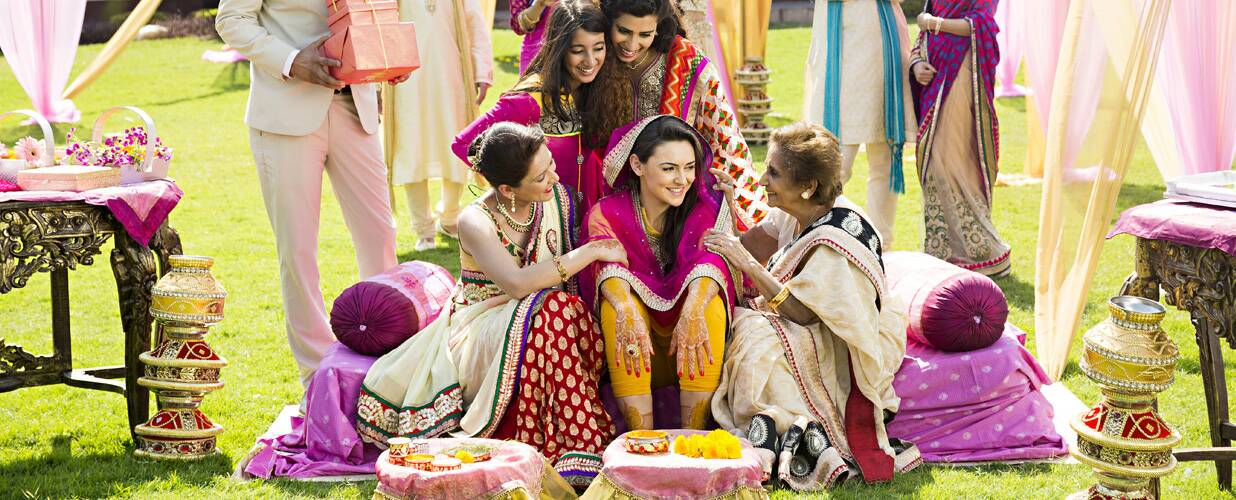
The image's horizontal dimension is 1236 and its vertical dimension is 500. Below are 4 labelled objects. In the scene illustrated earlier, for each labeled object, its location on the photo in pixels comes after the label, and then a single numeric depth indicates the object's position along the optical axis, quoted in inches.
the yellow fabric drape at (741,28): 401.7
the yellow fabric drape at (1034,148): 341.3
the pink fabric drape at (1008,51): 432.8
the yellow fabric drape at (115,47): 395.2
